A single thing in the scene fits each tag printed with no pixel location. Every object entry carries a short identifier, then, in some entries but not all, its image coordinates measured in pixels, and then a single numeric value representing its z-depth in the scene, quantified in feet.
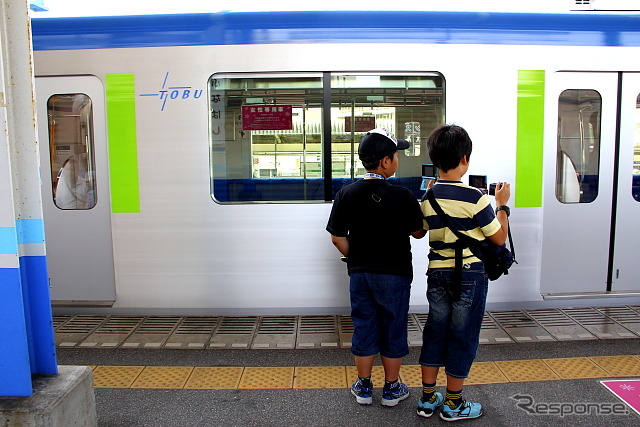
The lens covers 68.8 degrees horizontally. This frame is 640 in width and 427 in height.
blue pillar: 6.77
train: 13.15
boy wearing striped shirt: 8.14
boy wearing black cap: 8.61
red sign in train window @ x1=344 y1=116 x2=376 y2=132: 13.57
